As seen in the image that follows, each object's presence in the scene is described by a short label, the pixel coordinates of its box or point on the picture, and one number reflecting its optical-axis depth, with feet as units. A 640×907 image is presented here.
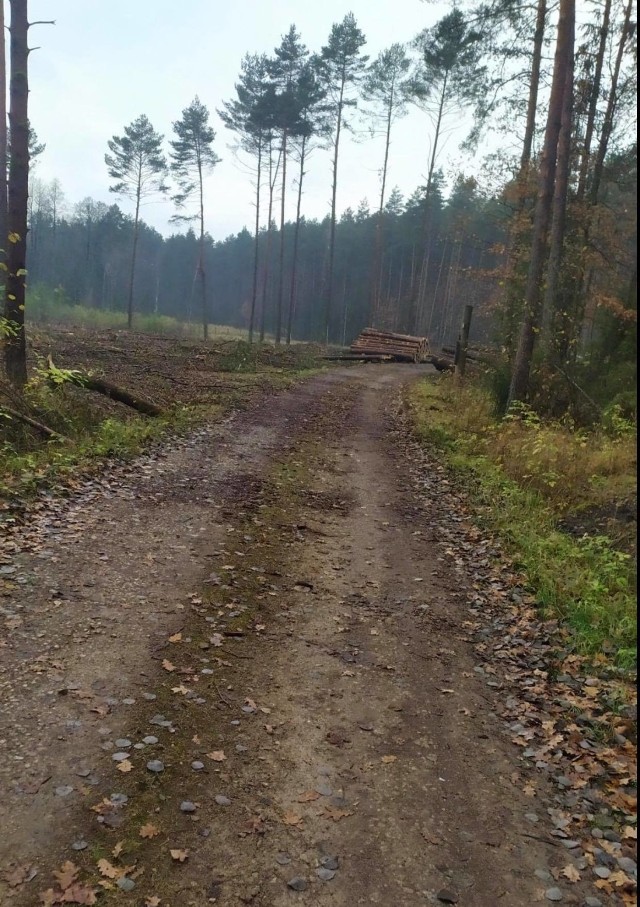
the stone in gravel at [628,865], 10.64
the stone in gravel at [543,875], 10.41
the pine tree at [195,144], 134.41
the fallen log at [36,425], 32.17
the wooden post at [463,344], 64.74
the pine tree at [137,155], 142.72
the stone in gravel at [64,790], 11.08
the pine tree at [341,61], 116.26
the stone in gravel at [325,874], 10.09
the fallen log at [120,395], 42.32
